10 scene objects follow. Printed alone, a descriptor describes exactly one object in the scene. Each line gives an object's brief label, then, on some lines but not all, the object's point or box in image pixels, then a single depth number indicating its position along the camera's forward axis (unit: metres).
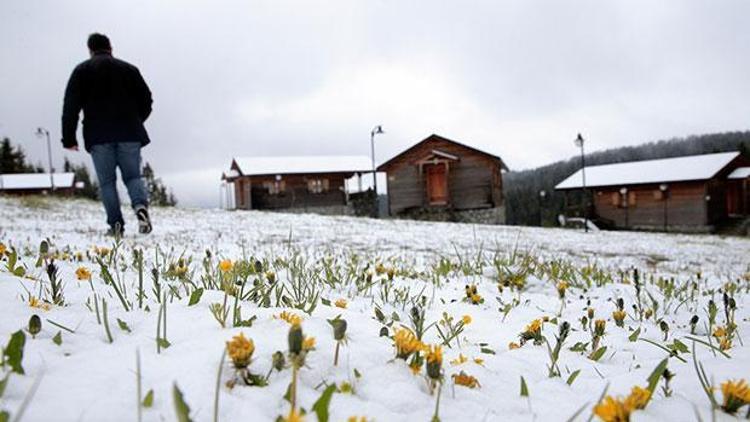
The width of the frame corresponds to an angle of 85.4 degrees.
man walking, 4.38
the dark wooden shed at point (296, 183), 31.08
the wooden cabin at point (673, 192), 25.94
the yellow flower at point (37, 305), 1.31
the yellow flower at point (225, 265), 1.50
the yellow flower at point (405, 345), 1.03
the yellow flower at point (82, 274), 1.75
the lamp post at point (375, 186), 25.67
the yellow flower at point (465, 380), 1.02
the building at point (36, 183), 47.47
